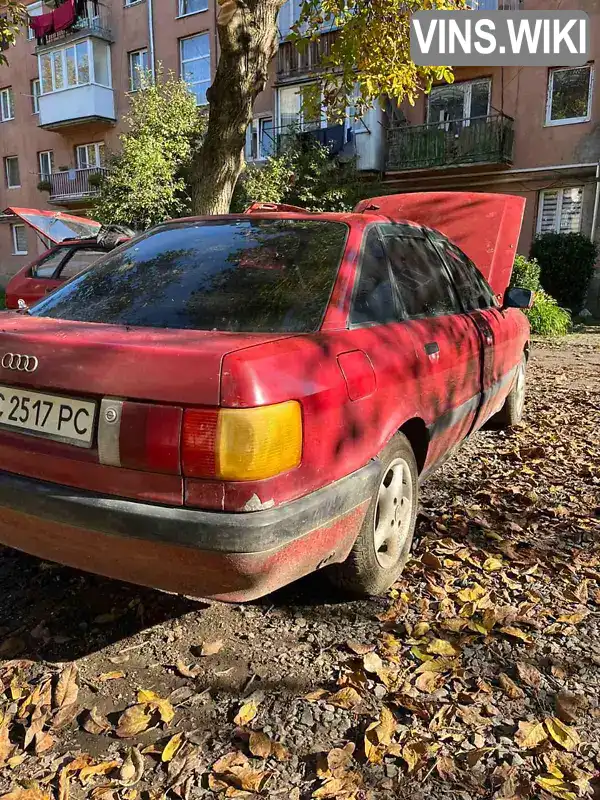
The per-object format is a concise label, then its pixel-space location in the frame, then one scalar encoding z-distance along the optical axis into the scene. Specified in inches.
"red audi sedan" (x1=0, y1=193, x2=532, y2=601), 74.5
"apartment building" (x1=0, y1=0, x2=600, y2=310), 667.4
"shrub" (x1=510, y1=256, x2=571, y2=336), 495.5
